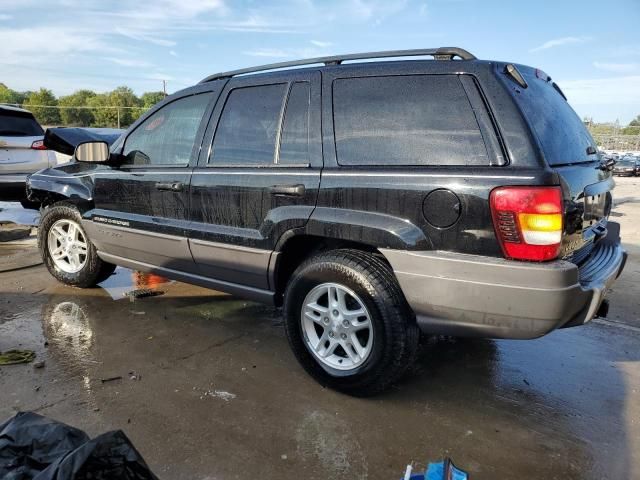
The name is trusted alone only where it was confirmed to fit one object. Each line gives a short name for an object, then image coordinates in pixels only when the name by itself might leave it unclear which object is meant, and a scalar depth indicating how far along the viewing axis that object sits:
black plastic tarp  1.38
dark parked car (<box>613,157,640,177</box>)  27.72
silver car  7.52
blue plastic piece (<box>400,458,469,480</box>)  1.74
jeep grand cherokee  2.29
